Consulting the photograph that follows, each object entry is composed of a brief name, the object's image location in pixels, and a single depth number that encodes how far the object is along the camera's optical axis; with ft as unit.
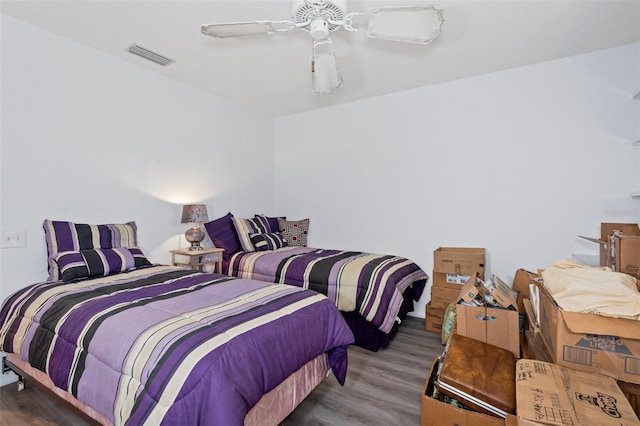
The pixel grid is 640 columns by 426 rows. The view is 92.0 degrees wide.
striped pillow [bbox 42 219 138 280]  7.52
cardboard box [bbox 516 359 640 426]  3.77
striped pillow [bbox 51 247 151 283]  7.13
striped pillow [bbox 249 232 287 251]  11.91
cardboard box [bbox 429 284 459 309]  9.66
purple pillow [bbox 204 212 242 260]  11.51
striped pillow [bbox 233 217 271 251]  11.78
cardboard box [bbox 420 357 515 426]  4.67
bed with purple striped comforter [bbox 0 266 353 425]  3.83
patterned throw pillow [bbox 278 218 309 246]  13.48
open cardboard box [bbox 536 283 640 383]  4.61
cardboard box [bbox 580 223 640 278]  5.88
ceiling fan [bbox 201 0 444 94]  5.09
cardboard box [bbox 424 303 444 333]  9.93
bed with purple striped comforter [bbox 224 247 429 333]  8.60
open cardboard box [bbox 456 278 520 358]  6.66
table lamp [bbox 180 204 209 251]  10.42
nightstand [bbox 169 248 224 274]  10.10
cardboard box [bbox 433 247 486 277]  9.37
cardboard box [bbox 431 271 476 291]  9.61
